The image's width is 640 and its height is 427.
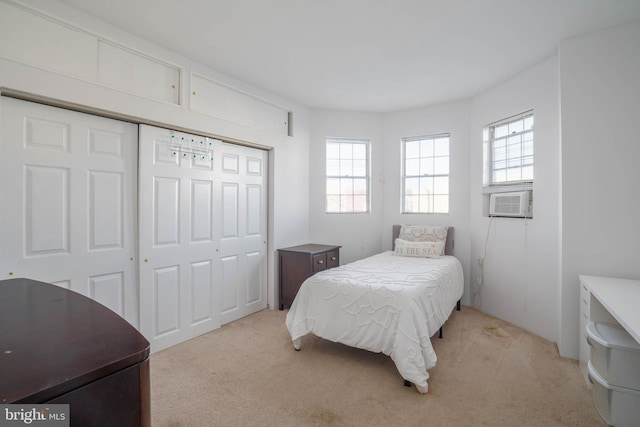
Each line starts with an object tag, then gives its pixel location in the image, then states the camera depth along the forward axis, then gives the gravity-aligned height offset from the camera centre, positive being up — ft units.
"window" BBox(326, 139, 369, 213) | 15.42 +1.69
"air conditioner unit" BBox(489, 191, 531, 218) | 10.88 +0.22
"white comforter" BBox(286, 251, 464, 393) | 7.34 -2.64
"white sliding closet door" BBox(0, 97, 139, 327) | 6.75 +0.20
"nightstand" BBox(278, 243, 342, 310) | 12.37 -2.21
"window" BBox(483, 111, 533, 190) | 11.16 +2.17
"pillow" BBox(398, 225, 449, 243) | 13.55 -1.01
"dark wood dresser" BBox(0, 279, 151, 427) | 2.05 -1.11
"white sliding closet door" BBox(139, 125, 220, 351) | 9.02 -0.83
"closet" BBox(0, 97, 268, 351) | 6.95 -0.18
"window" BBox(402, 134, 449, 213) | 14.65 +1.71
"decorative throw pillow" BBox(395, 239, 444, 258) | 12.78 -1.59
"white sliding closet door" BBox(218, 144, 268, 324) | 11.36 -0.76
